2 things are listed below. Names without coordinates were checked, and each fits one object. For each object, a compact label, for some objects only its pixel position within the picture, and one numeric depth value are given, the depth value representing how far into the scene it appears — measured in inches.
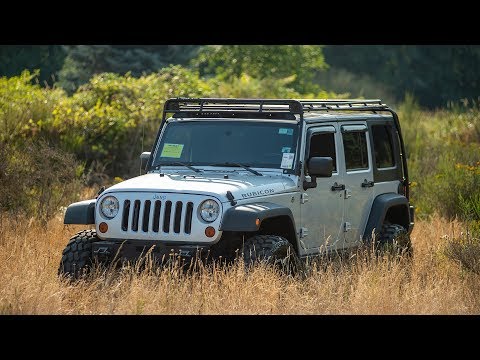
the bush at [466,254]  652.4
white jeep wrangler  595.3
